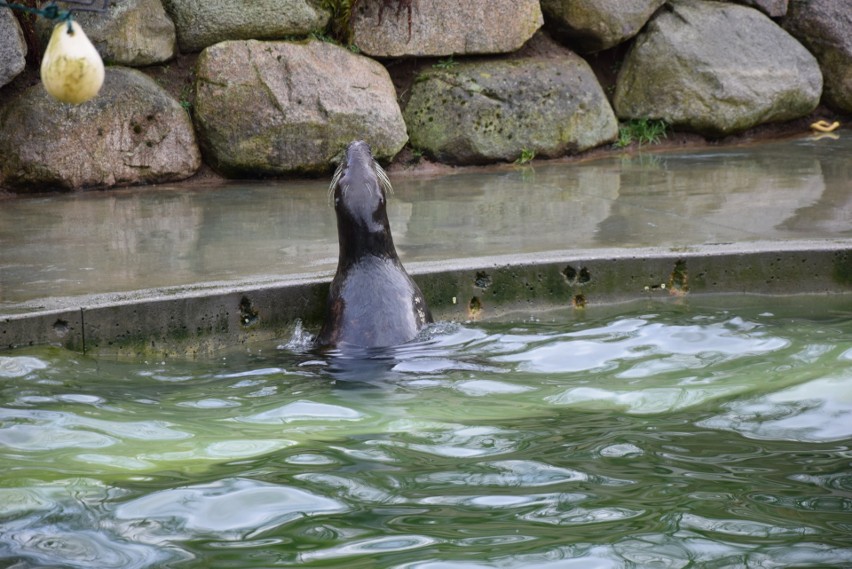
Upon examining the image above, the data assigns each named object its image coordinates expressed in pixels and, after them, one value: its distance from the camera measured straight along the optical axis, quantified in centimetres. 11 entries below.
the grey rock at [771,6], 2175
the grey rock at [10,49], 1602
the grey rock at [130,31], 1681
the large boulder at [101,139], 1628
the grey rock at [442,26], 1867
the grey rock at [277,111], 1719
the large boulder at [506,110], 1870
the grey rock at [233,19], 1766
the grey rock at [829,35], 2177
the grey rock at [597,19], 2005
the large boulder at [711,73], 2034
